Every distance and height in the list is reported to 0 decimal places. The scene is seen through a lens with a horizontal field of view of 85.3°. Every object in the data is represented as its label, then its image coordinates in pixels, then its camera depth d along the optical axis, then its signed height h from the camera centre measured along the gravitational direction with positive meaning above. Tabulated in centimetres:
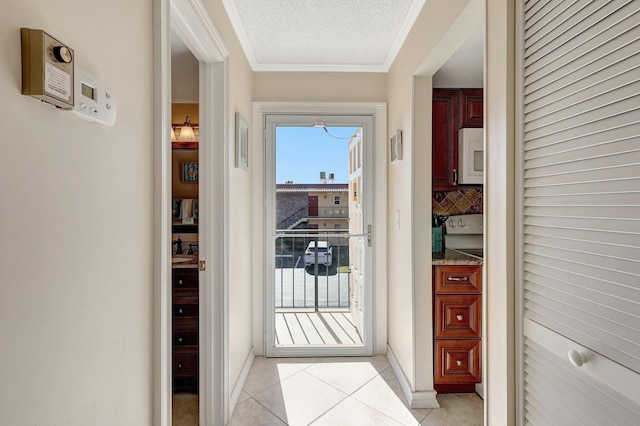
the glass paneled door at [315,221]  300 -9
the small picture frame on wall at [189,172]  295 +33
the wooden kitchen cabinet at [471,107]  273 +83
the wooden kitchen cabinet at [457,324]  236 -76
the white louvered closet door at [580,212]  74 +0
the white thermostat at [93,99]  71 +25
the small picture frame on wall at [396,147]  248 +48
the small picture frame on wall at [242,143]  226 +47
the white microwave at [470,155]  270 +44
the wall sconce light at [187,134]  291 +65
